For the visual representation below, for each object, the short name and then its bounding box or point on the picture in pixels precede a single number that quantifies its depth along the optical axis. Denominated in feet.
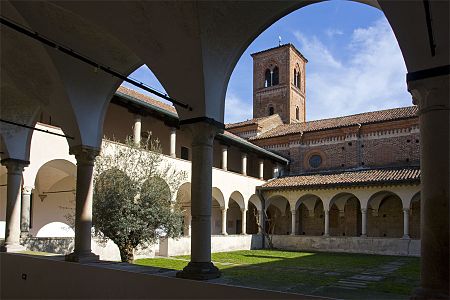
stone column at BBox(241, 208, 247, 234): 81.05
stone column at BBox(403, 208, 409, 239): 71.26
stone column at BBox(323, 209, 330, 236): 79.61
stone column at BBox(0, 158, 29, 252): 31.78
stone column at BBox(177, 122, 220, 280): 18.42
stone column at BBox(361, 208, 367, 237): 75.81
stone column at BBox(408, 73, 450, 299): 12.15
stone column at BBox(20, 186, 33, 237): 43.09
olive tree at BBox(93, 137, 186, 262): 40.11
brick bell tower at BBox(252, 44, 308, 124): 124.26
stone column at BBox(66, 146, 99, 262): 24.84
